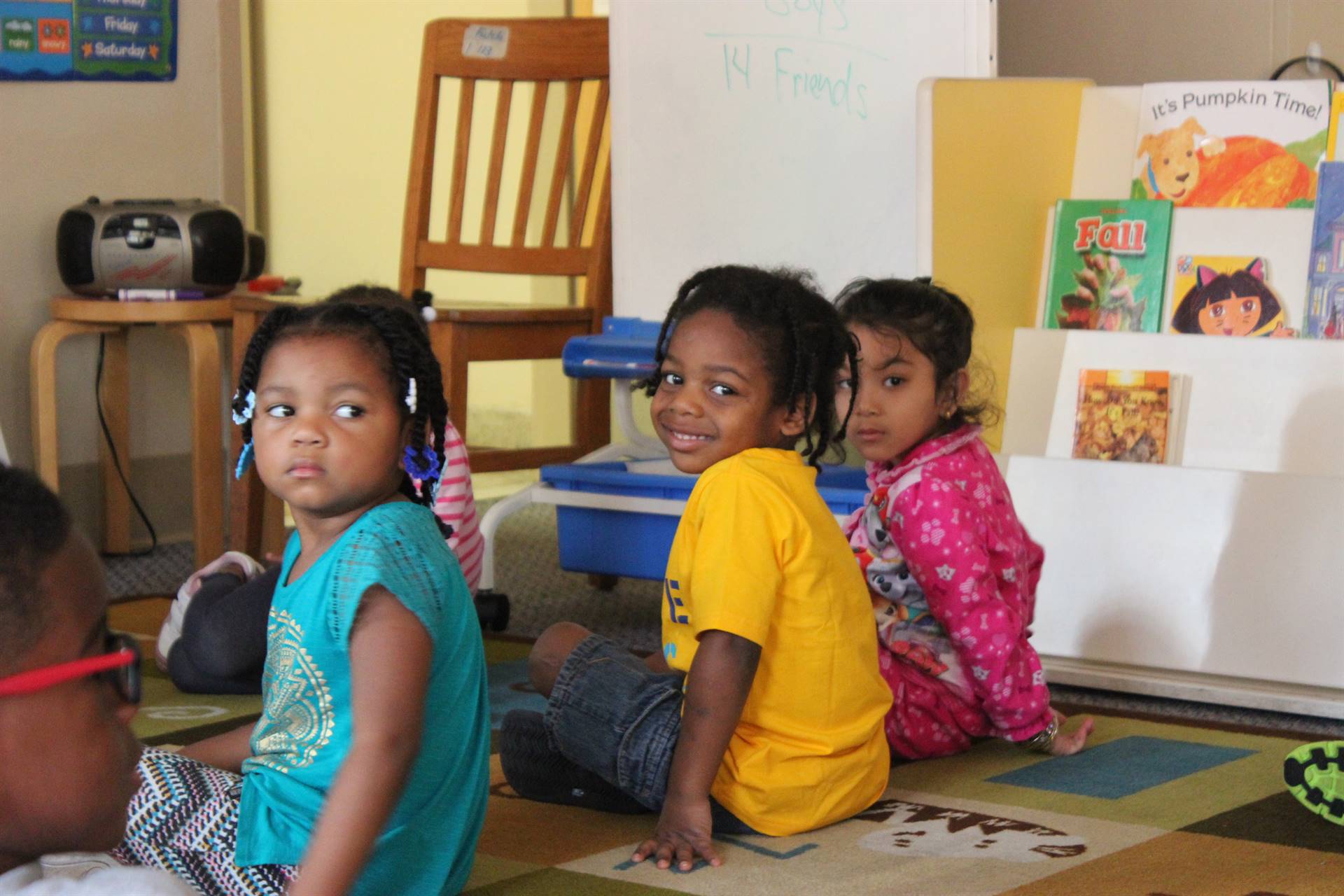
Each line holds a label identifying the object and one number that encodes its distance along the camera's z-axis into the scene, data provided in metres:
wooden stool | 5.70
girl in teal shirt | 3.97
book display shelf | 4.87
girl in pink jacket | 4.57
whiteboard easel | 5.22
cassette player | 5.72
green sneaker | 4.33
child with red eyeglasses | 2.40
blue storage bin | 5.16
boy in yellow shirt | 4.28
